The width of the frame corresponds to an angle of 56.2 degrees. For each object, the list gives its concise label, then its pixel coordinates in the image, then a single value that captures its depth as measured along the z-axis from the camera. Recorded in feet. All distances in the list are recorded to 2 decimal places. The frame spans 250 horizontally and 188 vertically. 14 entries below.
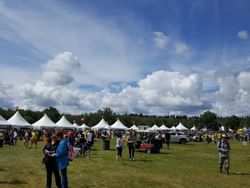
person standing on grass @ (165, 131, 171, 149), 74.53
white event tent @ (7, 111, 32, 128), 98.05
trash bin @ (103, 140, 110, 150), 66.28
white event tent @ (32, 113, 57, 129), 106.97
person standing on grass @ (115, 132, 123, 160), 45.20
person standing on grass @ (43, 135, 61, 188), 22.51
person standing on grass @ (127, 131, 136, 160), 46.15
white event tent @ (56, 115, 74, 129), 115.09
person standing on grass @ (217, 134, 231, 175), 36.17
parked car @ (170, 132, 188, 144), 99.36
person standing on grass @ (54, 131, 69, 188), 21.34
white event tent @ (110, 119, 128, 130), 128.71
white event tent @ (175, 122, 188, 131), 149.76
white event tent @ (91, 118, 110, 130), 126.50
